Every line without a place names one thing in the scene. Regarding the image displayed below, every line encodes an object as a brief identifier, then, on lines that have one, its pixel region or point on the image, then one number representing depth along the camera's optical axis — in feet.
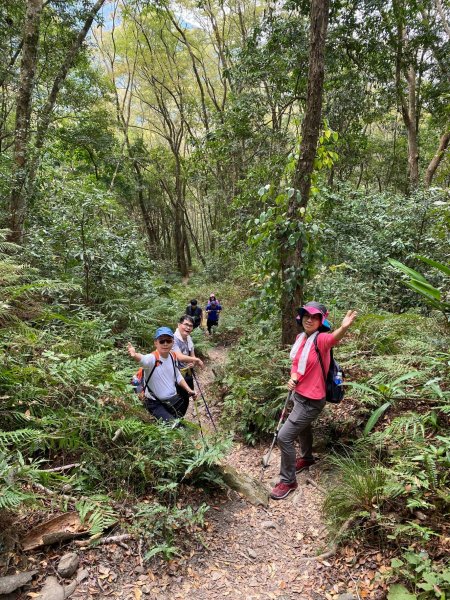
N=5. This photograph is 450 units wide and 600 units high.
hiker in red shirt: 12.97
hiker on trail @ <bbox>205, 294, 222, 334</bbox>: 37.89
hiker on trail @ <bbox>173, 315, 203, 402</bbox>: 19.65
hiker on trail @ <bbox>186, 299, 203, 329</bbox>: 31.81
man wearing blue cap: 14.51
